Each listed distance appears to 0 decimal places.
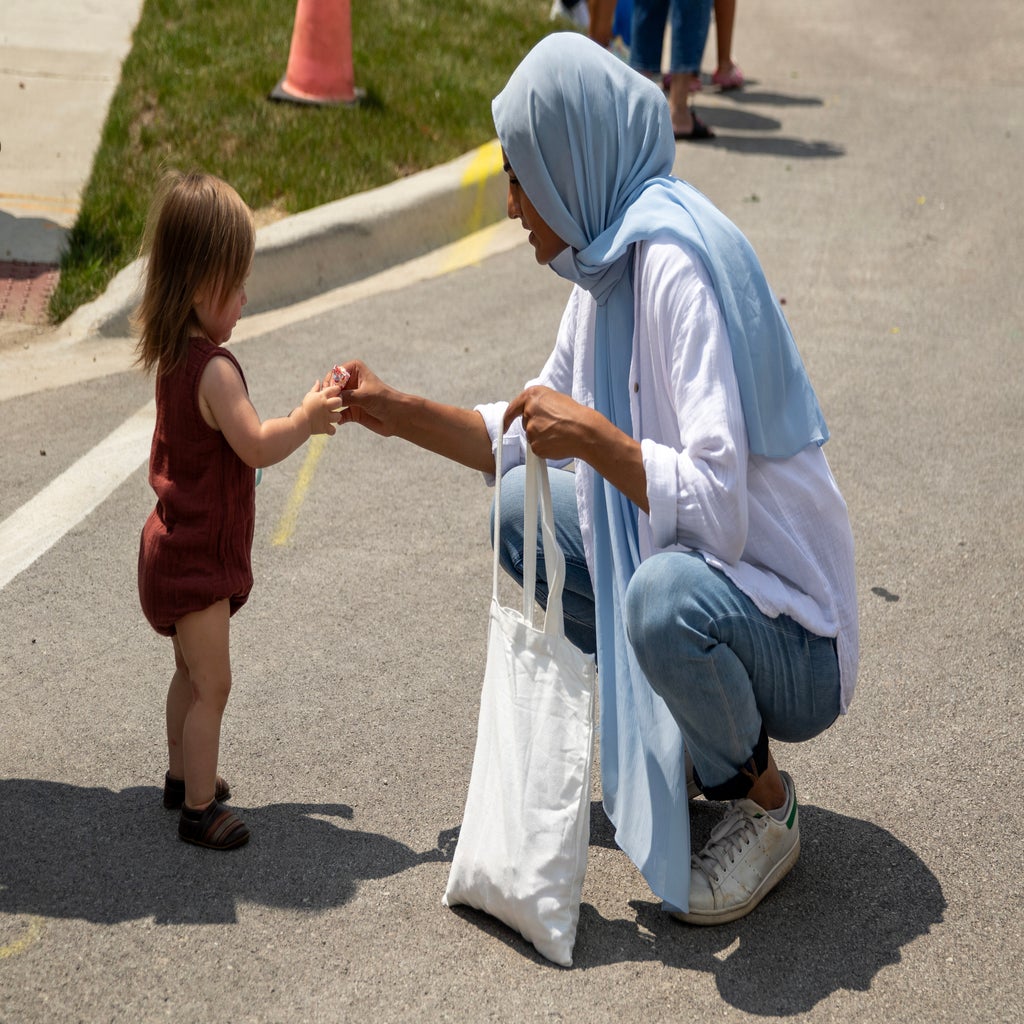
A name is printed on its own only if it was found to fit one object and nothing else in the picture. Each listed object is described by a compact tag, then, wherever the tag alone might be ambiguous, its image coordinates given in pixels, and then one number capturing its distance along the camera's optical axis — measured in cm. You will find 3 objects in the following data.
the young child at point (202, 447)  273
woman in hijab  257
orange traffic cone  710
